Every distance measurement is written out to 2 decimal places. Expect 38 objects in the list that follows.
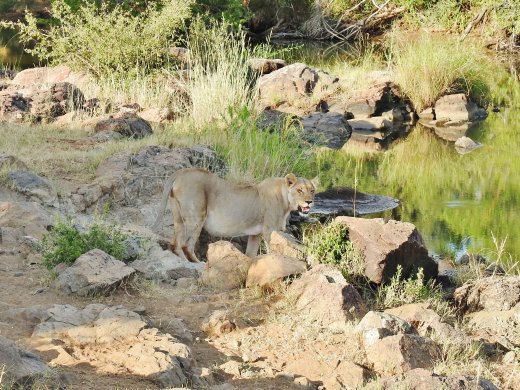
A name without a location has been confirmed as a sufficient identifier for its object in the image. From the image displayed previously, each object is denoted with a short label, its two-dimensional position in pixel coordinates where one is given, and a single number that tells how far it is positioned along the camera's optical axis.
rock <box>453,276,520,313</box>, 15.98
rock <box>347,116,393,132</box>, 43.72
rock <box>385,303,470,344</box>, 13.40
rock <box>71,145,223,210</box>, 20.22
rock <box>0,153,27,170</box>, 20.38
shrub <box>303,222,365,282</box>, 16.04
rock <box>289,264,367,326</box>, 13.56
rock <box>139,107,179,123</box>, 31.04
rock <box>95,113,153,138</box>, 27.79
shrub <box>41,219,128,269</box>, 14.71
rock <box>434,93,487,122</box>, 45.15
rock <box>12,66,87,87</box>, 37.22
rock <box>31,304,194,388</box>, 10.68
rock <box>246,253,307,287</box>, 14.82
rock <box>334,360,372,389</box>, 11.55
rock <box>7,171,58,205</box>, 19.31
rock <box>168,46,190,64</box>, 41.06
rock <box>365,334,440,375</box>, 11.93
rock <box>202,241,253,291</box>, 15.16
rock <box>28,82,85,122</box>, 30.26
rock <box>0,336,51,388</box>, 9.03
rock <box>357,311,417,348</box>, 12.51
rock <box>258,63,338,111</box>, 44.02
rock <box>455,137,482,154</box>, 38.27
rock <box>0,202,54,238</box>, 16.91
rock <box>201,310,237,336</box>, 12.90
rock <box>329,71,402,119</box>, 44.94
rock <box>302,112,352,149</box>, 39.18
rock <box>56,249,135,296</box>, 13.75
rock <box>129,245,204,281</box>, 15.71
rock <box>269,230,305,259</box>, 16.32
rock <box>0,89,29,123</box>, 29.50
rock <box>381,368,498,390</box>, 9.92
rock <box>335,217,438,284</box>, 15.95
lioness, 18.09
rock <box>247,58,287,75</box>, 45.30
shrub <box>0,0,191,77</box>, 37.01
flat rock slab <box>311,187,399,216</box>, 26.59
